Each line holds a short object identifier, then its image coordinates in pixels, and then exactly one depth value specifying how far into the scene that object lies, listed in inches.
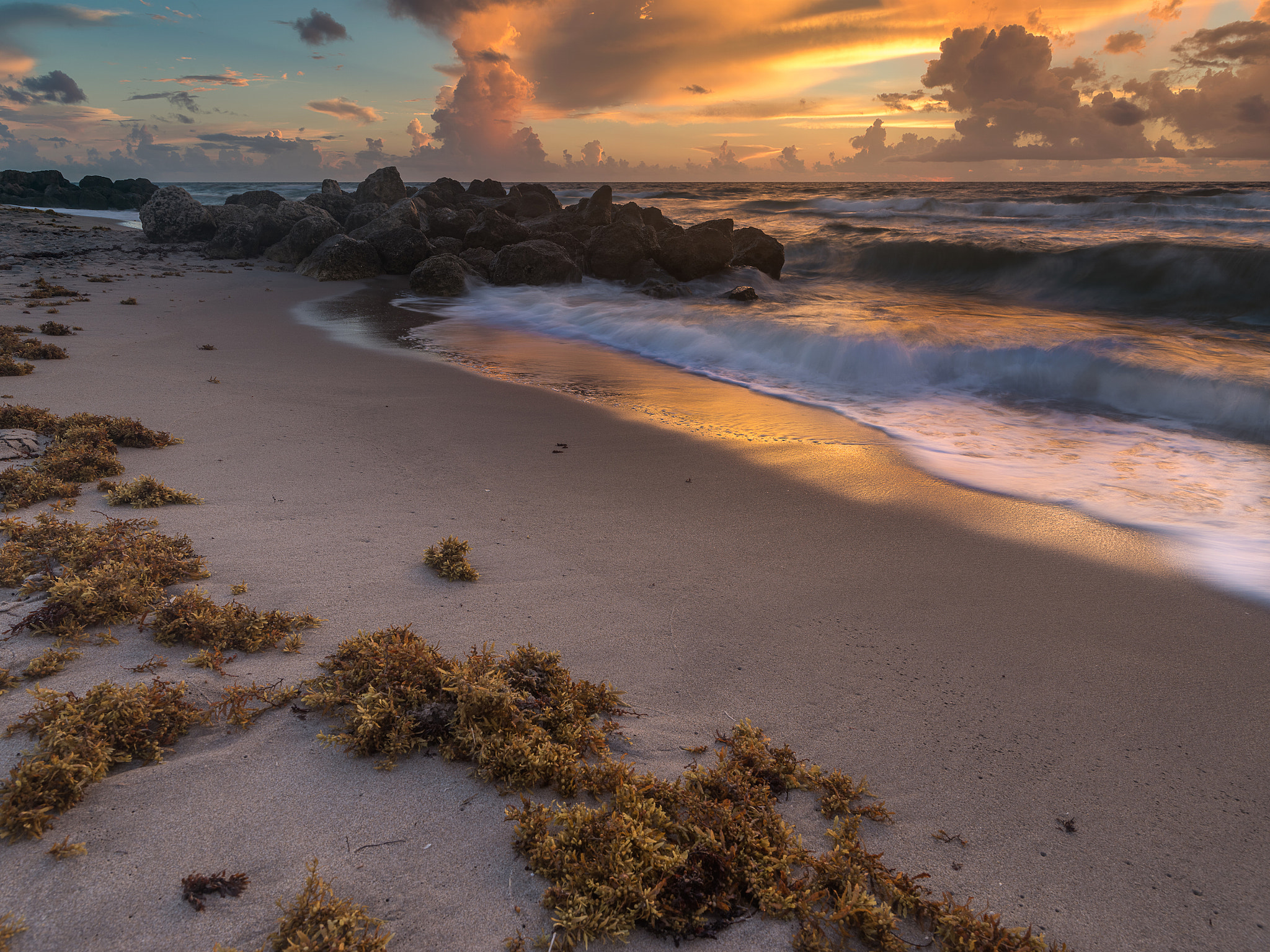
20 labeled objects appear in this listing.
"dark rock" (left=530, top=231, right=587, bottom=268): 726.5
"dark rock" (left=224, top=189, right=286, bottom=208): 1057.5
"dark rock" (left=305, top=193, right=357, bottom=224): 949.8
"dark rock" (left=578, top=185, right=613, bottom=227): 861.2
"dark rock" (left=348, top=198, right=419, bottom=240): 685.3
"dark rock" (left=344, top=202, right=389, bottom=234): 826.8
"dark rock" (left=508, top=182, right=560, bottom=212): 1094.4
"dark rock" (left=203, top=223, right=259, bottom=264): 797.2
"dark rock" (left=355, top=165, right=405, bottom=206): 1020.5
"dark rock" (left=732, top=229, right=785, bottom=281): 776.3
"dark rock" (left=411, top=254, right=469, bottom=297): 602.2
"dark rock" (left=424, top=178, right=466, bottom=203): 1151.0
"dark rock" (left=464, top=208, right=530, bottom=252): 755.4
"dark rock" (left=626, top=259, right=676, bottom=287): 668.7
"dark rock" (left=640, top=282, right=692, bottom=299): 628.1
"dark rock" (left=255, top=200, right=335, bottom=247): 803.4
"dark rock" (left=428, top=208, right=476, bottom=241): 831.7
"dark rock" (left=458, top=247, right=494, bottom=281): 683.3
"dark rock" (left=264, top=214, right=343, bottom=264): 740.0
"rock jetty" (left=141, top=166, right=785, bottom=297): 657.6
